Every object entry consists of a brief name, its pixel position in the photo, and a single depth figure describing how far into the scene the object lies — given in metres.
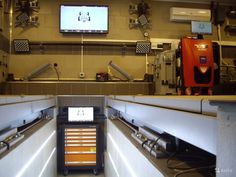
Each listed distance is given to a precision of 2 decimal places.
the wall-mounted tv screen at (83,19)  4.11
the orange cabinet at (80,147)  3.44
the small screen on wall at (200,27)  4.35
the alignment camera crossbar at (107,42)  4.19
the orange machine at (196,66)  3.36
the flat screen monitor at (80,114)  3.58
